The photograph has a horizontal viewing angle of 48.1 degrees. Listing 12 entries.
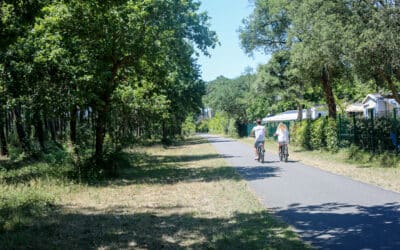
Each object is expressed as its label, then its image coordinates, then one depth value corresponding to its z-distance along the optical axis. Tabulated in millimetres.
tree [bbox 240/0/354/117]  16766
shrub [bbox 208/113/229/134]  87875
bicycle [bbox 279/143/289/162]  20109
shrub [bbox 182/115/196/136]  79575
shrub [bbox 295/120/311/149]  27766
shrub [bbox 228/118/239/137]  67781
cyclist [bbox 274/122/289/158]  19875
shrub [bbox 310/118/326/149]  25047
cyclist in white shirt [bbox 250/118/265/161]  20031
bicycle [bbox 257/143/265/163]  20297
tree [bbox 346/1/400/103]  15008
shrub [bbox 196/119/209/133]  140425
